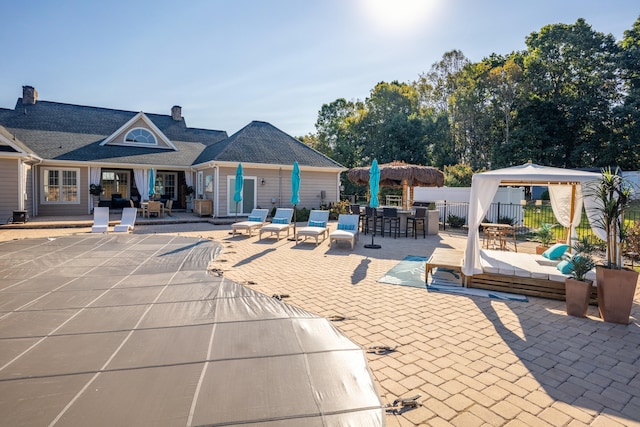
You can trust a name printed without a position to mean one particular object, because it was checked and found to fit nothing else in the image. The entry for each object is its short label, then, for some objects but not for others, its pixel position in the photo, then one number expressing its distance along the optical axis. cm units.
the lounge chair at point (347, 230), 1010
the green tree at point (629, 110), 2803
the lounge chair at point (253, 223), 1210
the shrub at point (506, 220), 1448
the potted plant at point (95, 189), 1678
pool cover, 261
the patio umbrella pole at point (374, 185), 1173
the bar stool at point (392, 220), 1241
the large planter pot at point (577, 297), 500
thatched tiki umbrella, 1401
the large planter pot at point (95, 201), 1760
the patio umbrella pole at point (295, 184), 1295
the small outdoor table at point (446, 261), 655
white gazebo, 598
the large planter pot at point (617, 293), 475
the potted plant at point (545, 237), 816
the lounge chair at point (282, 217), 1283
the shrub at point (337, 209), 1844
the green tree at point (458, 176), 2530
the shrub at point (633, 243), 845
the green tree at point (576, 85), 3031
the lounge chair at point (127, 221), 1207
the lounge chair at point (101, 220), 1184
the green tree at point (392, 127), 3105
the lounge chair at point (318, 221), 1196
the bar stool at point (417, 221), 1252
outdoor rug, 608
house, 1600
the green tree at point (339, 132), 3384
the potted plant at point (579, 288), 501
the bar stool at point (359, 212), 1358
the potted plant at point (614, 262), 478
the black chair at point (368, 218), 1296
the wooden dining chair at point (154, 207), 1611
